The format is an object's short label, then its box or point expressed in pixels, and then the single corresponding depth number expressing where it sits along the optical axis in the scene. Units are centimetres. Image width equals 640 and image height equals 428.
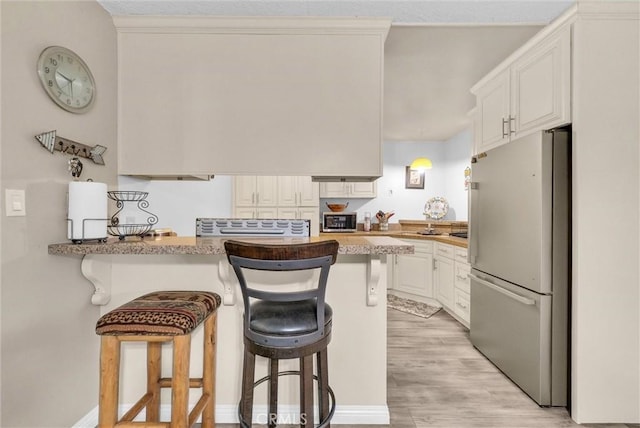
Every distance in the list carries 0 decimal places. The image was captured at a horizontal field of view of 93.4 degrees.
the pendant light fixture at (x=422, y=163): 414
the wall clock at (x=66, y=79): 137
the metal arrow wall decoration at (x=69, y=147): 136
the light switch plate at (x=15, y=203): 122
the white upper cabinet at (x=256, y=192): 402
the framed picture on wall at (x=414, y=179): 493
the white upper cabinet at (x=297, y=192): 407
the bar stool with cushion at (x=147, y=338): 114
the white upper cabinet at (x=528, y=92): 172
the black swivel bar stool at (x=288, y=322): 106
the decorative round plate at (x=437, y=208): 467
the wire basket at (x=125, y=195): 166
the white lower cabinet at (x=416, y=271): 384
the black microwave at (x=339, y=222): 434
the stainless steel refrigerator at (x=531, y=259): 175
